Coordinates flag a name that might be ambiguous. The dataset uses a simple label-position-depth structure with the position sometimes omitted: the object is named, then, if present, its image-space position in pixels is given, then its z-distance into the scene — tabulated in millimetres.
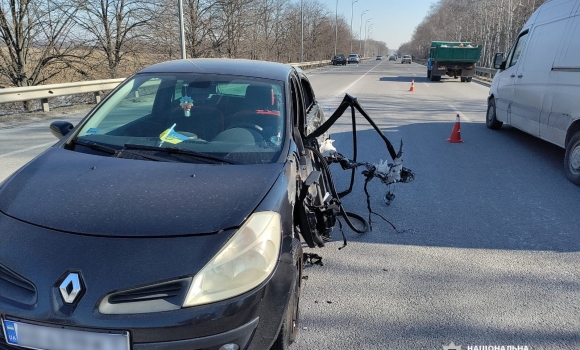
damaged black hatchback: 1769
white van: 6117
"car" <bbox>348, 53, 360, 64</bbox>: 67644
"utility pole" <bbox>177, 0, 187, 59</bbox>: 16641
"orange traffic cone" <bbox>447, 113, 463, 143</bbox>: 8695
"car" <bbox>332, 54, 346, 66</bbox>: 58781
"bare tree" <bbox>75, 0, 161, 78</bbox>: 20641
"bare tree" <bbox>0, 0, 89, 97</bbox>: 15969
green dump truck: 26609
